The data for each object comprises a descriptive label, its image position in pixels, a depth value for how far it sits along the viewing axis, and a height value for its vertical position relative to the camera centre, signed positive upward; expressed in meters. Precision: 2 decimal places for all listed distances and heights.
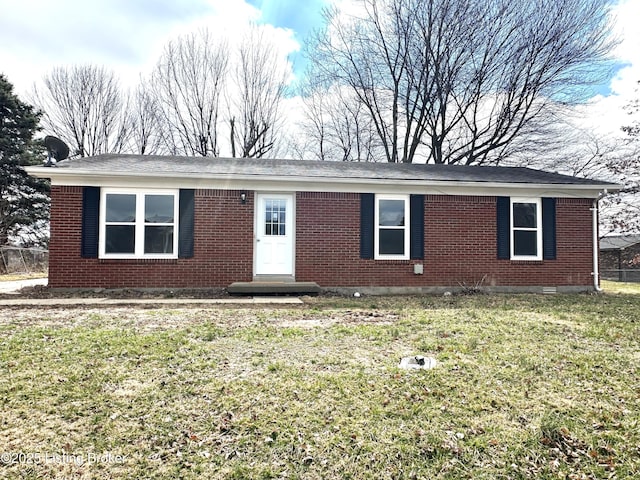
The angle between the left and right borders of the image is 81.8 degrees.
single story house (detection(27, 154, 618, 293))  8.63 +0.57
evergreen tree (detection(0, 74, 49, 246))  19.28 +3.62
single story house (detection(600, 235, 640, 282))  26.43 -0.09
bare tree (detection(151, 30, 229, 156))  21.69 +9.75
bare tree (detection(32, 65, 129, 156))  23.83 +9.22
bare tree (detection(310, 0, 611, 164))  17.41 +9.65
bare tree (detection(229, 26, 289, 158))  21.36 +9.36
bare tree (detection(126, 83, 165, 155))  23.97 +8.35
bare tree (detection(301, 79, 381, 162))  23.23 +8.10
